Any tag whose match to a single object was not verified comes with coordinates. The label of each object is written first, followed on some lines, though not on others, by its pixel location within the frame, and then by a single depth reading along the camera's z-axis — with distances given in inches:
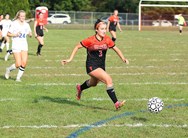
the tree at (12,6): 1948.8
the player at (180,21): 1684.8
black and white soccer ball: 312.7
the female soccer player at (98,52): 345.4
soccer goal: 2332.7
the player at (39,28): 789.6
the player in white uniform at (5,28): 807.1
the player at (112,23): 1042.6
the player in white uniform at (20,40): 474.0
